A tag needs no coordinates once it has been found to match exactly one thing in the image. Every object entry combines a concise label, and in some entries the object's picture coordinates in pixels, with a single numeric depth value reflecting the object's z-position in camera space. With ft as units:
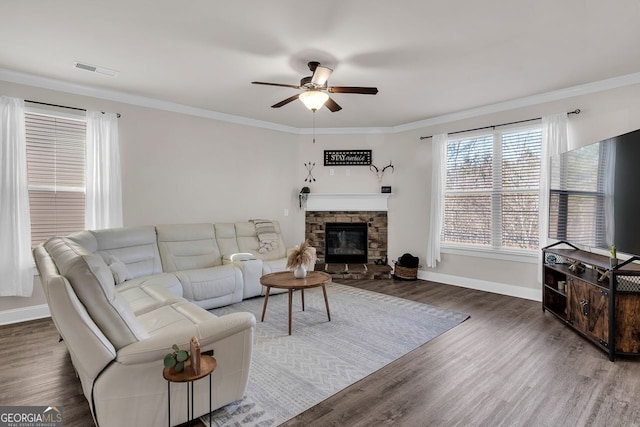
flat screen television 8.92
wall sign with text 19.75
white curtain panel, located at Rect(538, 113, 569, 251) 13.10
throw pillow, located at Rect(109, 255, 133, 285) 11.27
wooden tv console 8.76
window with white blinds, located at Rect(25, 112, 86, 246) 12.21
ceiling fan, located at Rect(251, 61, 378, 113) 10.00
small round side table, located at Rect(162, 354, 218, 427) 5.04
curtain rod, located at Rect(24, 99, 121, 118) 12.07
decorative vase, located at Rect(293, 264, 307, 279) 11.76
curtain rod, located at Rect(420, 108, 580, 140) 12.91
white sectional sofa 5.16
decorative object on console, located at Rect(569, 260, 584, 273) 10.81
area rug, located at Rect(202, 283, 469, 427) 6.98
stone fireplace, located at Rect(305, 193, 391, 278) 19.66
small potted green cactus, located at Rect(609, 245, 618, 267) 8.95
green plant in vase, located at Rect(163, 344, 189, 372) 5.01
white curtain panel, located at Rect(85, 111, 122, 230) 13.10
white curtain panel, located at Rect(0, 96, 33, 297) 11.36
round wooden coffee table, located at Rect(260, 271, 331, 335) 10.85
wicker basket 17.76
